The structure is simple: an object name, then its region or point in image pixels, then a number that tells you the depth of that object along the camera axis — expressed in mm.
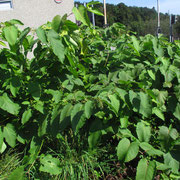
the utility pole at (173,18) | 16469
